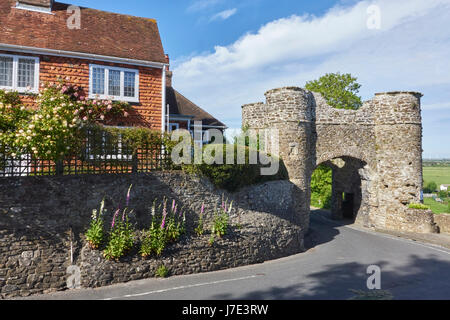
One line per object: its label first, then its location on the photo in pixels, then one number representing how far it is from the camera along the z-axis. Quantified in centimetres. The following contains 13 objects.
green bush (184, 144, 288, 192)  1262
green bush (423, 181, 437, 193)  8625
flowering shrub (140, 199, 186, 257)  1069
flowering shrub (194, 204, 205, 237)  1204
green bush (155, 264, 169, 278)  1060
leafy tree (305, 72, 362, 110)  3275
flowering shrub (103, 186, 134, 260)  1003
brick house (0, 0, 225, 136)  1397
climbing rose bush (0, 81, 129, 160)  887
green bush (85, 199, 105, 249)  995
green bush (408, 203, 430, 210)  1881
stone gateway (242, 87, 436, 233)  1795
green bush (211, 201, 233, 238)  1237
